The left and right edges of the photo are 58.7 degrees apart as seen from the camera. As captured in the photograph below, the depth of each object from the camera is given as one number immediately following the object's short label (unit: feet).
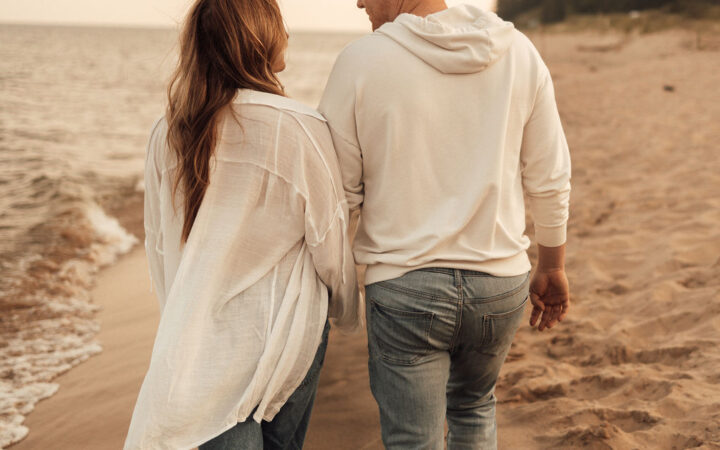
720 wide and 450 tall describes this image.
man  4.88
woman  5.02
